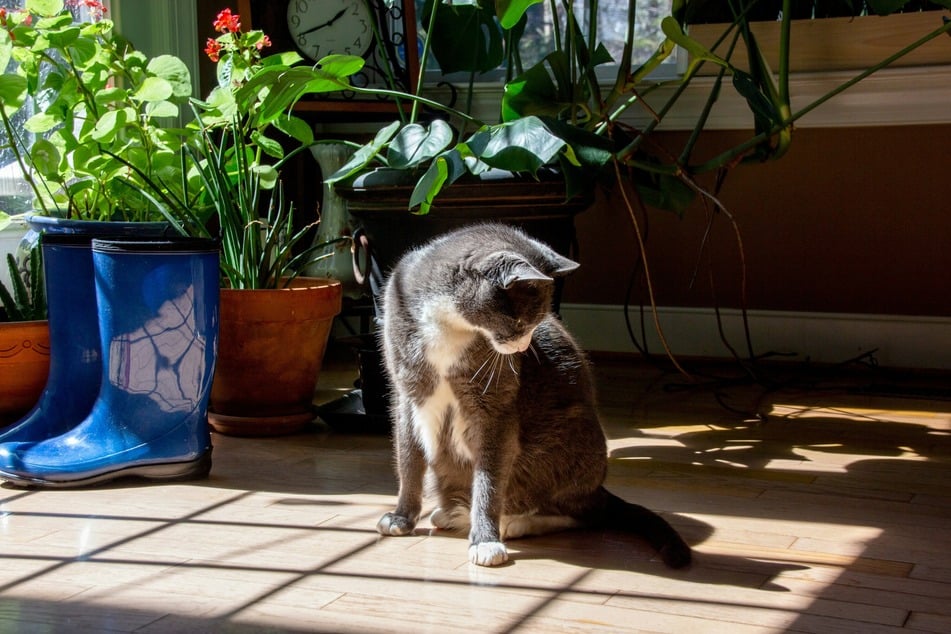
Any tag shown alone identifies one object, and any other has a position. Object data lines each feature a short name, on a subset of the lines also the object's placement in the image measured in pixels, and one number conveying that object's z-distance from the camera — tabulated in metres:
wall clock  3.24
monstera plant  2.57
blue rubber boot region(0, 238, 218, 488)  2.54
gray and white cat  2.29
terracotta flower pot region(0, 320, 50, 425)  2.73
